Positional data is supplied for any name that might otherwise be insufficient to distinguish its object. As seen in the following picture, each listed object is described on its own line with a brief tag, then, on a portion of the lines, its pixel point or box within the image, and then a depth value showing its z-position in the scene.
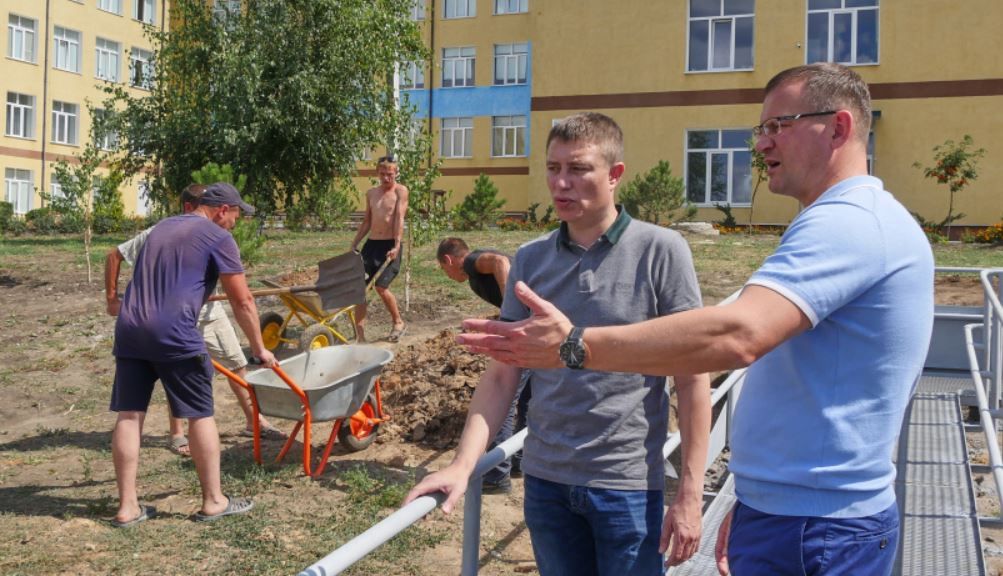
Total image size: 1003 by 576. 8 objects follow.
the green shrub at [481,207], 27.17
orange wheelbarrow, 6.14
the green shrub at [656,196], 25.67
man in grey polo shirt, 2.61
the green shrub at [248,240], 13.04
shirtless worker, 10.30
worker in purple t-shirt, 5.38
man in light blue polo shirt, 1.72
